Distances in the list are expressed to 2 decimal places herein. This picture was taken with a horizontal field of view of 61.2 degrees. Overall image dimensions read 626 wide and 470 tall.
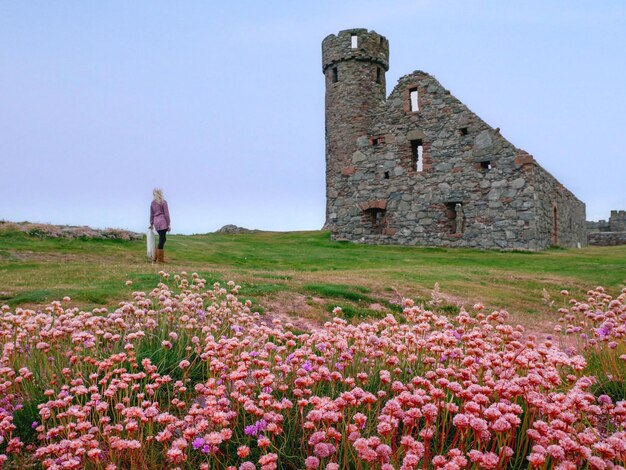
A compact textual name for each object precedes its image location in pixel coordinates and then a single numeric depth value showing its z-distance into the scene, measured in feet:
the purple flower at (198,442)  10.32
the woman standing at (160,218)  58.79
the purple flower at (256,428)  10.79
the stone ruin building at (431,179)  85.71
